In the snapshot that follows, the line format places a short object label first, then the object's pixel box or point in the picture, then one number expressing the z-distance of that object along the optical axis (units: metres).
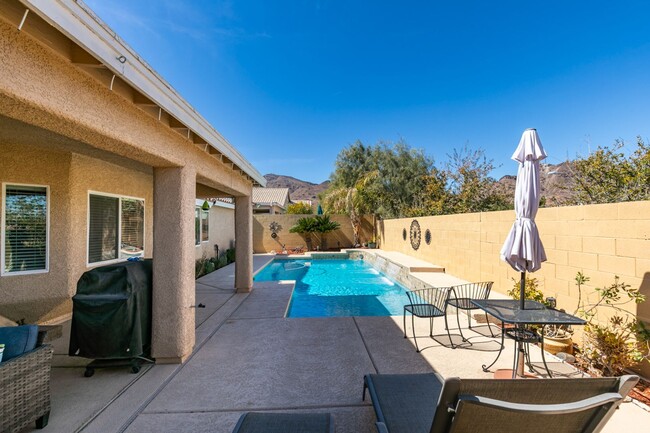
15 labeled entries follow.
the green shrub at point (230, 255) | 16.02
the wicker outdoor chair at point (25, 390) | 2.55
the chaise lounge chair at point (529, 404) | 1.73
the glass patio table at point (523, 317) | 3.66
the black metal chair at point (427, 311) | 5.22
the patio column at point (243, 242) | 8.81
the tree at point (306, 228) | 21.32
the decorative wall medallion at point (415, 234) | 14.12
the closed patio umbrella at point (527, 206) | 4.02
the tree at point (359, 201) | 22.00
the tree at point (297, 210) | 32.44
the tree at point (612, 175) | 7.09
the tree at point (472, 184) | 14.61
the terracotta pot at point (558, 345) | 4.73
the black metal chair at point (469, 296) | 5.74
